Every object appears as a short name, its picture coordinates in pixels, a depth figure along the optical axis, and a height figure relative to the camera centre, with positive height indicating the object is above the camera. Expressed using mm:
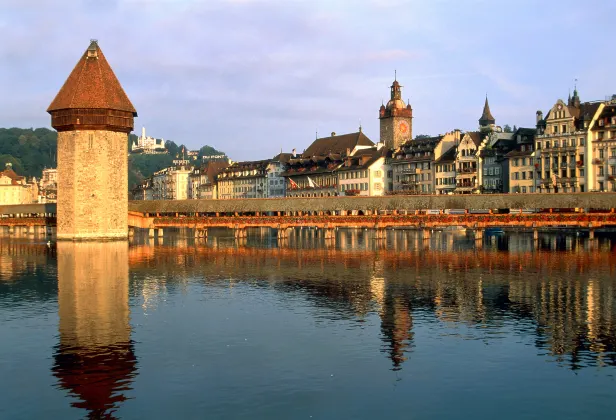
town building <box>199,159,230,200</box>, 153625 +6911
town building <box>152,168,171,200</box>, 180625 +7088
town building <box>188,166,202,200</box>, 163375 +6662
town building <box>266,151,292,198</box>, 131375 +5791
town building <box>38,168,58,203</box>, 191350 +4564
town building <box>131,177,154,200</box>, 193100 +6123
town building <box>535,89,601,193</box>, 80875 +6105
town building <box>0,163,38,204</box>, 150375 +5489
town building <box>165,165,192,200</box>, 172250 +6636
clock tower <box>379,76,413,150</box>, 122000 +14065
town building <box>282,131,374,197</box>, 115912 +7490
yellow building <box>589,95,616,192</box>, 78562 +5671
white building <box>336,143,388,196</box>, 108250 +5086
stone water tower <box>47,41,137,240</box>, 68500 +6194
